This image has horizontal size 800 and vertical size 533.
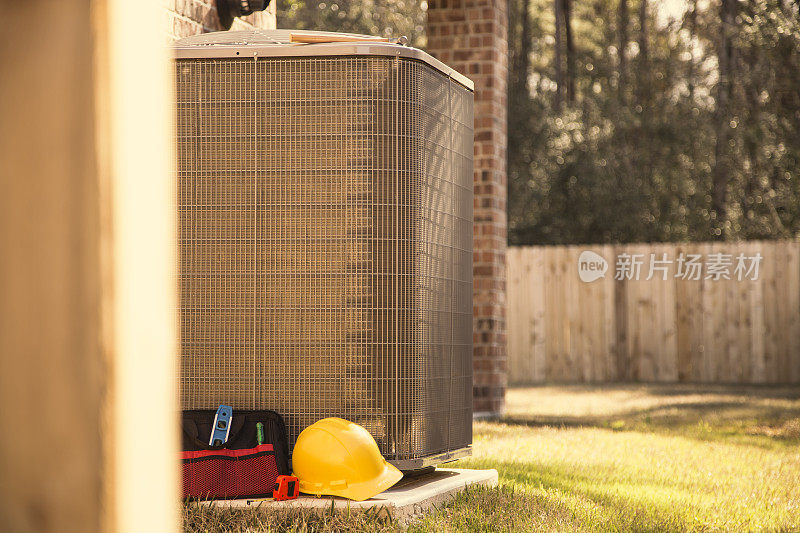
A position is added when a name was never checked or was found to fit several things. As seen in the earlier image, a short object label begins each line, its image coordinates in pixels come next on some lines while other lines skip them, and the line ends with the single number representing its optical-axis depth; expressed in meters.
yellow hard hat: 7.18
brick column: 15.63
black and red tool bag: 7.26
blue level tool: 7.52
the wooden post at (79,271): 2.41
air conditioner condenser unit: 7.83
